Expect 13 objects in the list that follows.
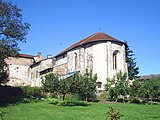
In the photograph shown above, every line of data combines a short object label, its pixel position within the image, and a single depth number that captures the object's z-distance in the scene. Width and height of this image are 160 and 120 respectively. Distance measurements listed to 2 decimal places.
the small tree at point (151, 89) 31.95
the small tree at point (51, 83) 25.59
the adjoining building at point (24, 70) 55.12
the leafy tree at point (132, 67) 52.41
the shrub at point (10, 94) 30.14
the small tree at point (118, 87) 30.58
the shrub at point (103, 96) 33.84
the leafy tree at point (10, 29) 25.63
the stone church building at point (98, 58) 38.59
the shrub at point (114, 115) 7.89
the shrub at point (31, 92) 34.27
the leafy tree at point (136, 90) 31.59
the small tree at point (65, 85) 25.27
